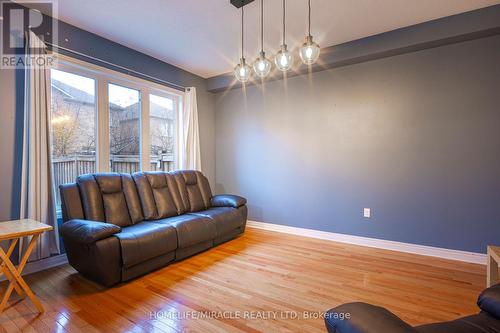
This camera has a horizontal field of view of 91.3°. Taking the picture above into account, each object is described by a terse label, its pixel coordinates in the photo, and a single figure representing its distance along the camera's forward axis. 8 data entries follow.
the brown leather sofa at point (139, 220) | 2.21
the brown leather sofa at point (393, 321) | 0.80
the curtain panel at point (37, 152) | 2.46
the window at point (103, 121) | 2.89
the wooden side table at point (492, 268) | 1.83
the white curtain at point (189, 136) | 4.24
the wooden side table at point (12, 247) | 1.80
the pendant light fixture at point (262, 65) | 2.38
